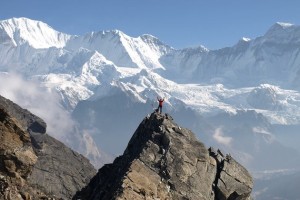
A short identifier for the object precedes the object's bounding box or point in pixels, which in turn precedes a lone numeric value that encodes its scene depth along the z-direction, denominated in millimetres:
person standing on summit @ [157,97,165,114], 75975
